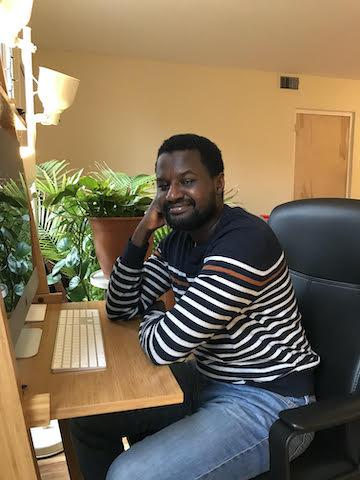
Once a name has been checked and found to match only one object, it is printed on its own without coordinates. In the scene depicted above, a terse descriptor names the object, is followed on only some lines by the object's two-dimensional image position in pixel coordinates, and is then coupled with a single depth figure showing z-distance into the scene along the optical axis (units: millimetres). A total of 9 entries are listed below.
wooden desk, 732
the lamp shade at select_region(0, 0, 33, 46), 1331
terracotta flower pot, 1740
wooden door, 5160
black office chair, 856
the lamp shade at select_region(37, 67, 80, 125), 1855
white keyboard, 876
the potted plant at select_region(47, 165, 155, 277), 1749
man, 880
